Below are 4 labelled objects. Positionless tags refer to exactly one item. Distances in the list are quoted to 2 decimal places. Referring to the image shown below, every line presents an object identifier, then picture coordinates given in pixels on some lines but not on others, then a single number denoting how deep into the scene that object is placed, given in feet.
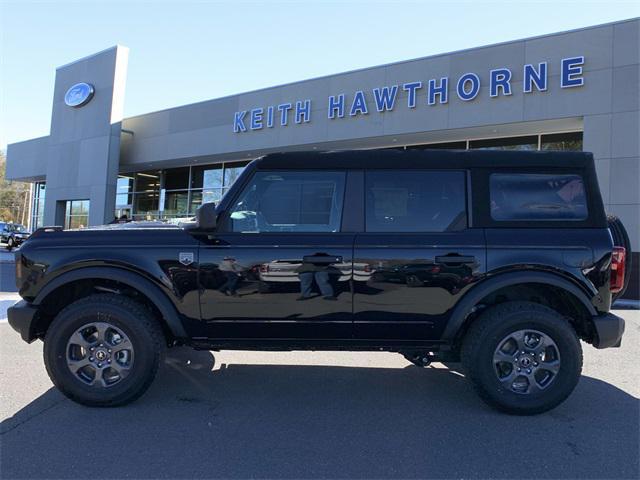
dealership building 38.29
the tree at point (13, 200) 228.84
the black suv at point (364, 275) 12.26
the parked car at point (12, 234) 87.71
